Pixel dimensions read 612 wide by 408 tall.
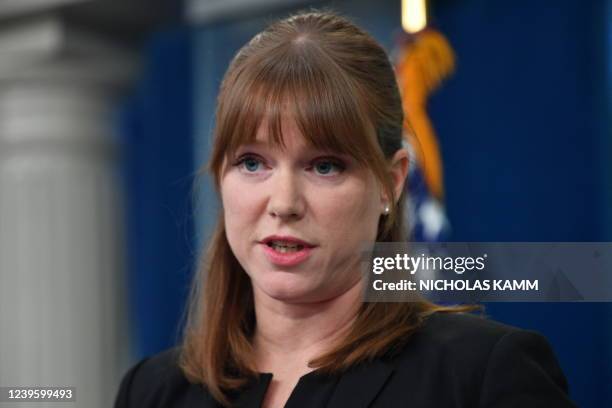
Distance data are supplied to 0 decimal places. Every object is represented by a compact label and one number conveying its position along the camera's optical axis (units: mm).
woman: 2641
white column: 4244
